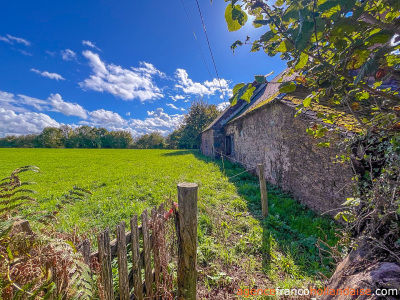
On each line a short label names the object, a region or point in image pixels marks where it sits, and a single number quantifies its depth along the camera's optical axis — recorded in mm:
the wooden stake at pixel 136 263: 1726
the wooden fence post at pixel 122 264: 1603
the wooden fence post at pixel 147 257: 1850
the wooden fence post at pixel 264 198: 4180
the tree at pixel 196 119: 31781
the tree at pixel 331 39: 877
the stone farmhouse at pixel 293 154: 3953
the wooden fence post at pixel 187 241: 1720
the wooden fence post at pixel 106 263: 1508
